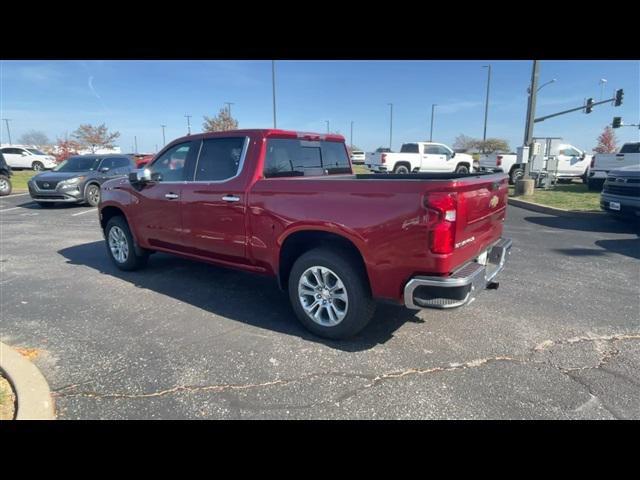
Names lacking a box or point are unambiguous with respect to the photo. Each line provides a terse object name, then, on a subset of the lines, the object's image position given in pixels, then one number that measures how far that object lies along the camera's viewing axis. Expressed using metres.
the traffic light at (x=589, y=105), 18.58
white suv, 31.56
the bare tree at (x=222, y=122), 39.50
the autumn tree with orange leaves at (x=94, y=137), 45.84
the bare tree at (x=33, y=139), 96.47
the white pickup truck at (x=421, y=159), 21.26
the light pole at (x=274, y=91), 23.68
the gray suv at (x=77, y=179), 12.23
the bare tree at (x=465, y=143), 72.37
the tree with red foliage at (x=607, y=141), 48.34
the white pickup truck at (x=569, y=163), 19.42
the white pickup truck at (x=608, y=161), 13.88
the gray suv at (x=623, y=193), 7.81
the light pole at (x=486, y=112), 34.44
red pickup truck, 2.90
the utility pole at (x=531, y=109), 13.81
